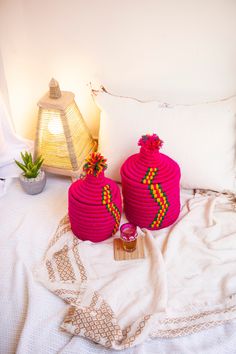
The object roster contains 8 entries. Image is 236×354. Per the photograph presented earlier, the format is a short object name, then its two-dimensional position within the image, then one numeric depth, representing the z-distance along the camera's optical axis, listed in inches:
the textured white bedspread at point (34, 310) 36.0
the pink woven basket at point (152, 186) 47.4
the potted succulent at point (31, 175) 55.6
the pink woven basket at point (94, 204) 45.9
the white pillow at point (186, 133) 51.6
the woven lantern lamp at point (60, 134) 54.4
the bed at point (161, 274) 36.6
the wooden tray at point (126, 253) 45.9
